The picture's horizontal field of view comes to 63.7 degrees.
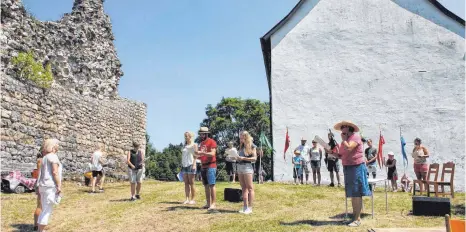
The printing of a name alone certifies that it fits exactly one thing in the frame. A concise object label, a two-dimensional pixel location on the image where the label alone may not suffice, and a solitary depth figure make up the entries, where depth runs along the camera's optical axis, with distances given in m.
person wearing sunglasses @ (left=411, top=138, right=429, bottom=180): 10.33
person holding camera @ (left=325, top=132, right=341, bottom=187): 12.59
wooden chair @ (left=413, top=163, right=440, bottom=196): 9.45
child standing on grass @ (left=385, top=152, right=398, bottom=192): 12.38
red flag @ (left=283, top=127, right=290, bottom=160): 15.19
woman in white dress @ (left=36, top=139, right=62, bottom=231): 5.81
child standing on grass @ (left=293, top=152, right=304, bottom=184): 14.10
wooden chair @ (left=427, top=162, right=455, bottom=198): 8.99
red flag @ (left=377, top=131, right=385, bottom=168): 14.04
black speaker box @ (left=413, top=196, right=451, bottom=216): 7.22
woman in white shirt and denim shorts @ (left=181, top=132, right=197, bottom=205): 8.30
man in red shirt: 7.70
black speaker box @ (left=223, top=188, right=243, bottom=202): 8.96
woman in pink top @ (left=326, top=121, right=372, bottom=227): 6.34
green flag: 15.23
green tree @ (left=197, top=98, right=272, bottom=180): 44.72
